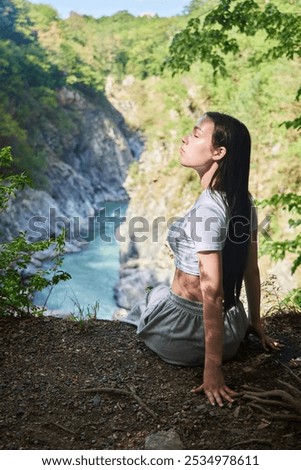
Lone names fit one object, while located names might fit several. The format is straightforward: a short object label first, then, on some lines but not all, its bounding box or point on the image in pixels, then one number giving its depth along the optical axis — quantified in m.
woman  2.31
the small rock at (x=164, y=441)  2.03
